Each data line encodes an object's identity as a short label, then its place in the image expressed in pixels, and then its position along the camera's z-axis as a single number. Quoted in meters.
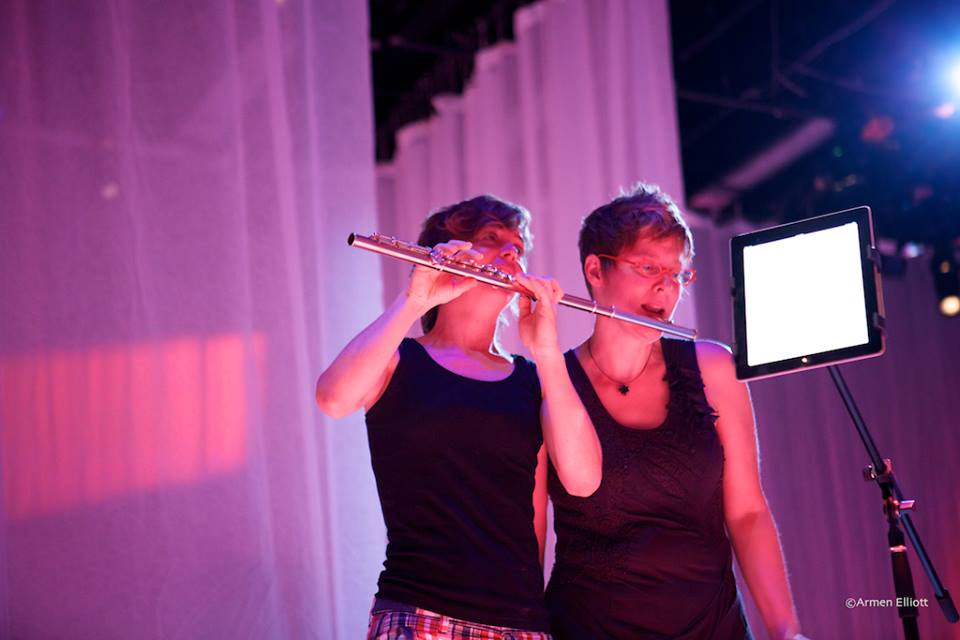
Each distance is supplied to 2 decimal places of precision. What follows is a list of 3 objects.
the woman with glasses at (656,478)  1.68
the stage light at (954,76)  4.37
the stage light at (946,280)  5.57
